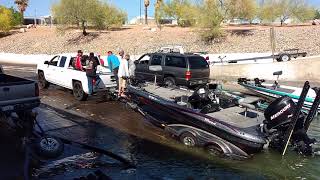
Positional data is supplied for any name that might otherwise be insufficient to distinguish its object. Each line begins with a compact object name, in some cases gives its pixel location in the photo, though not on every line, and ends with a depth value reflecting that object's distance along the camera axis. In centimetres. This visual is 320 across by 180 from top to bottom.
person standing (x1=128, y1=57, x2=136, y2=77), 1045
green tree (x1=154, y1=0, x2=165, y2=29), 4638
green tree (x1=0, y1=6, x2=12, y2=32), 4715
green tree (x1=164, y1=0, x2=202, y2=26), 4090
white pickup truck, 1041
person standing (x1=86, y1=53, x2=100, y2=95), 1001
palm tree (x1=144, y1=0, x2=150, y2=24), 5495
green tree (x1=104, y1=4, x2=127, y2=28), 4038
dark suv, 1239
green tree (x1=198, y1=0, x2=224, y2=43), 2969
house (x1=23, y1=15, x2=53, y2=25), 7206
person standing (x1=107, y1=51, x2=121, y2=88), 1140
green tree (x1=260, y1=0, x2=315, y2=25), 4075
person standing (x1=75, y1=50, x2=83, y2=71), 1065
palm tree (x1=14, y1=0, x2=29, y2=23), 6415
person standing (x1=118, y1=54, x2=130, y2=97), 1008
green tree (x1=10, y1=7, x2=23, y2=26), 5297
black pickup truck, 654
